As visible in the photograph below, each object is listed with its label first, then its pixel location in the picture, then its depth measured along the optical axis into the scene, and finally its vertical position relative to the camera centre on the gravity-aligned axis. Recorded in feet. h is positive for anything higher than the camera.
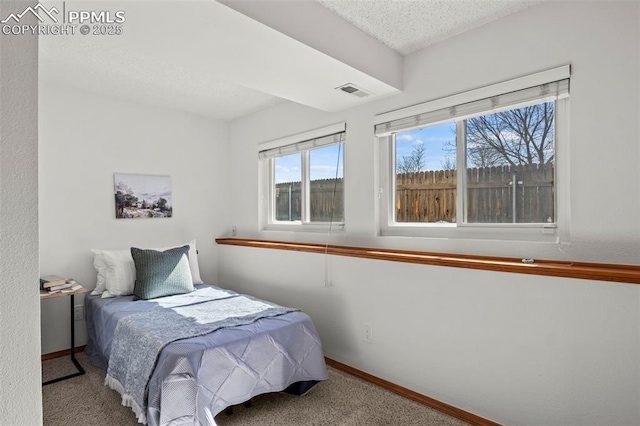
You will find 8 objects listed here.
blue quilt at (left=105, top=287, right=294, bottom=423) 6.79 -2.38
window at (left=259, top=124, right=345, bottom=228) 10.46 +1.15
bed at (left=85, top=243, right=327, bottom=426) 6.22 -2.78
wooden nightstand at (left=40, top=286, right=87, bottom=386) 8.59 -3.26
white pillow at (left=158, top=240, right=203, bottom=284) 11.84 -1.61
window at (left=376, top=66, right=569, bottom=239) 6.86 +1.11
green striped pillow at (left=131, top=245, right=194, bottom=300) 9.98 -1.69
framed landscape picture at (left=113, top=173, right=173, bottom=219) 11.55 +0.66
